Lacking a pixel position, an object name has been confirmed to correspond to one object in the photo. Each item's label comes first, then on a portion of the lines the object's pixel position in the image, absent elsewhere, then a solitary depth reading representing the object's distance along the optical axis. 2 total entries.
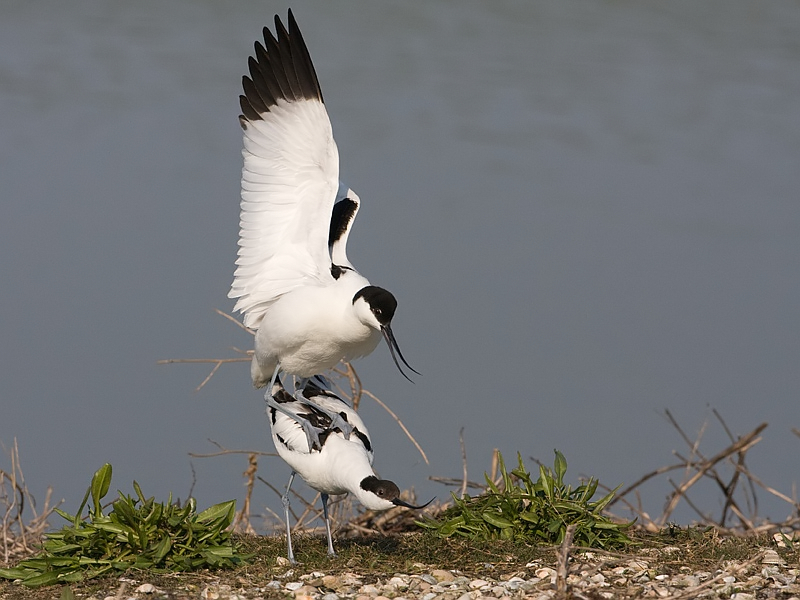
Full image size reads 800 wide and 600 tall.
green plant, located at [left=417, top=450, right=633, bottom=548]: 10.94
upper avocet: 12.38
